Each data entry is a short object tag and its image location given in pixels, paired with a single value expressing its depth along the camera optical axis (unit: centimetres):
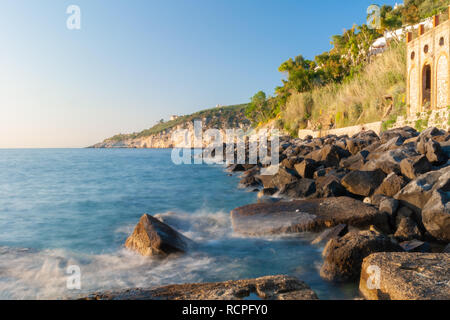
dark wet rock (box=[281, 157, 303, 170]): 1127
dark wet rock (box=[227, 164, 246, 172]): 1756
